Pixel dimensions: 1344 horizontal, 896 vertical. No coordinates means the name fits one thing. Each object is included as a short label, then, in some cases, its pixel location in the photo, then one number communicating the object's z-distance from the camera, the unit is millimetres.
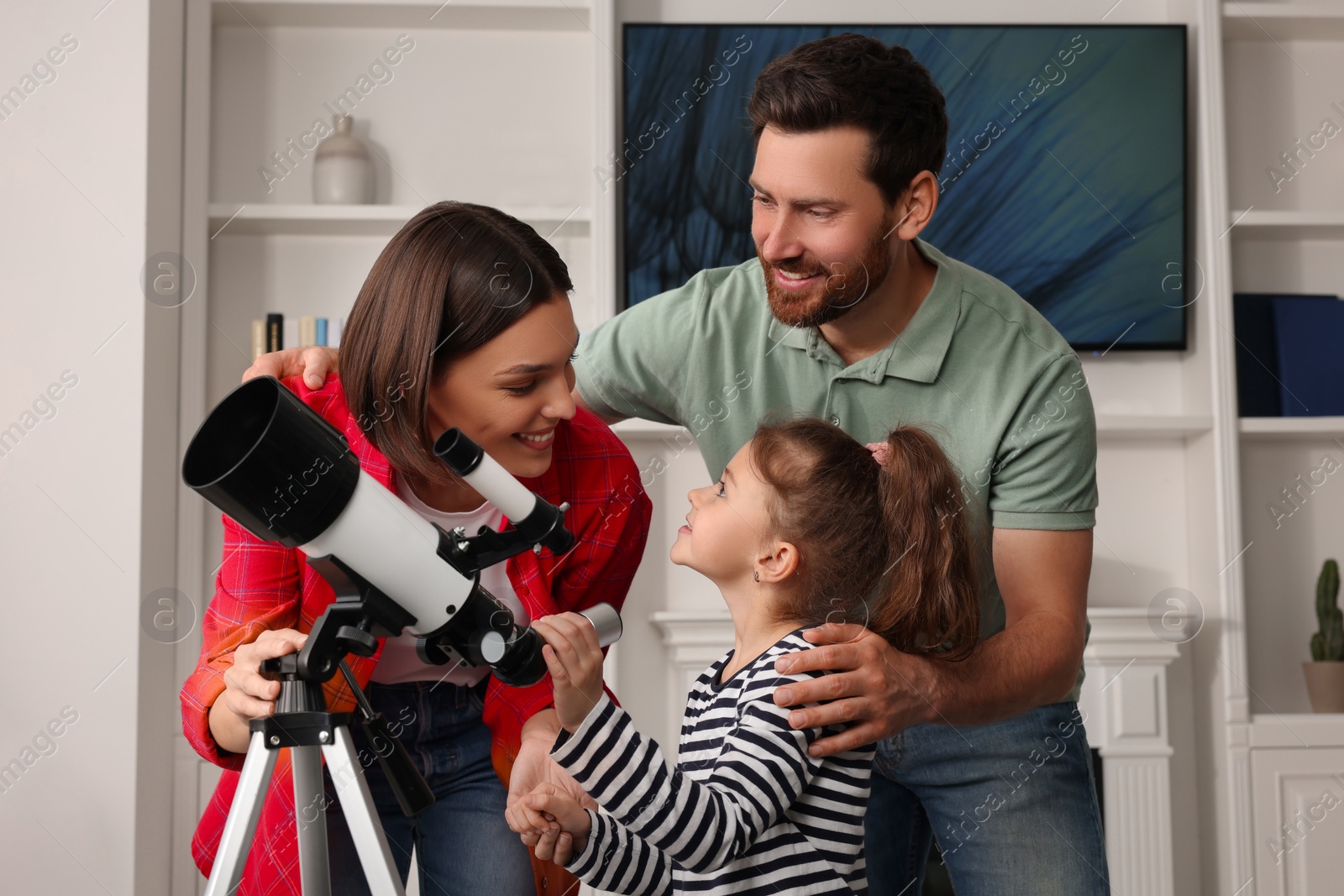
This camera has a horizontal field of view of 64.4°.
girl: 943
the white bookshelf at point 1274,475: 2598
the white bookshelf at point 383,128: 2701
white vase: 2639
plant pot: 2615
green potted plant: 2609
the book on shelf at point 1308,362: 2717
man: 1363
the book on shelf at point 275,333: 2584
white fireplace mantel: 2545
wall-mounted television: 2723
